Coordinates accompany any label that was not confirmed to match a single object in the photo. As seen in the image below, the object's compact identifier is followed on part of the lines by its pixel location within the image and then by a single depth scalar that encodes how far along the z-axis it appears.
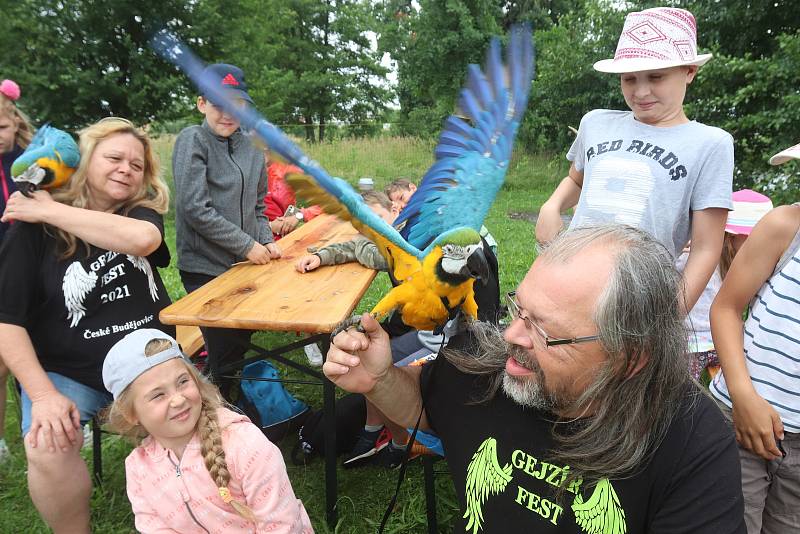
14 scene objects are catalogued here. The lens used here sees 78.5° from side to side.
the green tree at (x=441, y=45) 11.56
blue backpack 2.83
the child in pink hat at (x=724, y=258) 2.27
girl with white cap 1.58
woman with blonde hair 1.76
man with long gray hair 1.01
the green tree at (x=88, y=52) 6.72
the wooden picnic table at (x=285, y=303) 1.95
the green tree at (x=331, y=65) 18.34
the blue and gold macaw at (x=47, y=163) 1.82
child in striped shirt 1.38
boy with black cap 2.66
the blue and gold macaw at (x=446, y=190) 1.54
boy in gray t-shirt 1.78
